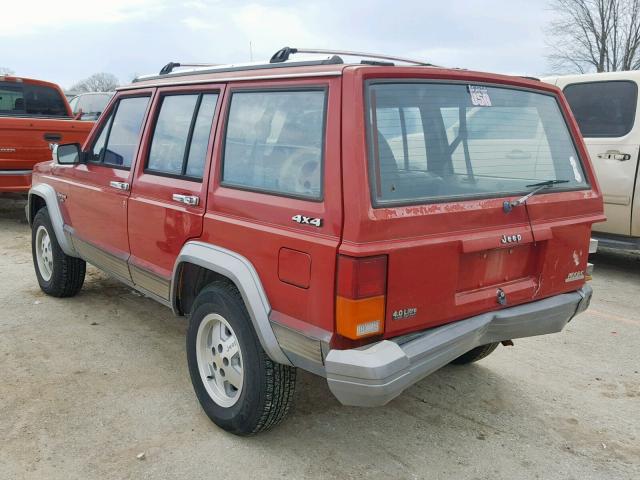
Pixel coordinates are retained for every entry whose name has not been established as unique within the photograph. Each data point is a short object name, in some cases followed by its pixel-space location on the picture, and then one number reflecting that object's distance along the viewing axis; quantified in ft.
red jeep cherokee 7.95
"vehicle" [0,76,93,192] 26.11
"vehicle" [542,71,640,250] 20.20
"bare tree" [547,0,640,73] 87.35
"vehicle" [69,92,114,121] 47.44
